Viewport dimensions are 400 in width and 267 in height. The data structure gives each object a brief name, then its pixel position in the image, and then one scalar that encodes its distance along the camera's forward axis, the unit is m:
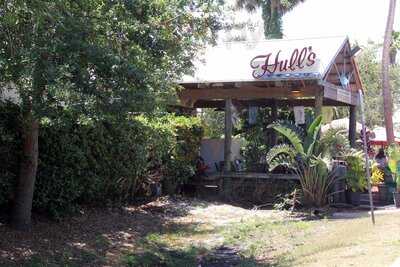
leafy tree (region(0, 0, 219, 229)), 7.25
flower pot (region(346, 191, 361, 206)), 16.41
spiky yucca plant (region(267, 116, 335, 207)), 15.30
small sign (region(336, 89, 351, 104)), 18.52
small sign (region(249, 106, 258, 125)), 22.20
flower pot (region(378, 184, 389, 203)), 16.97
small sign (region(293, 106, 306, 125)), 20.81
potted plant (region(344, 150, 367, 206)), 15.45
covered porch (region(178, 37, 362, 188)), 16.53
